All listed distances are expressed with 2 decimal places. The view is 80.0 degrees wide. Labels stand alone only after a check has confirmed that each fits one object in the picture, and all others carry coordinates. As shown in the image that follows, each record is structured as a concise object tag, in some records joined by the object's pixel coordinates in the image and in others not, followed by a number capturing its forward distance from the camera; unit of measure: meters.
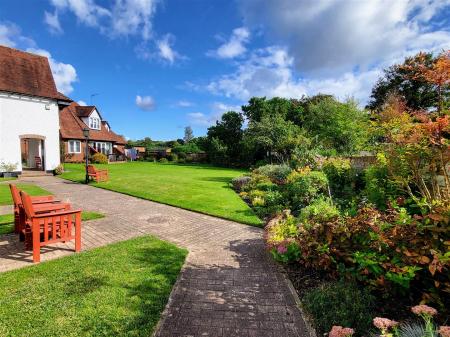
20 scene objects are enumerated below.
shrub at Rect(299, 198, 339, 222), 4.74
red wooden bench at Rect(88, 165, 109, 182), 15.56
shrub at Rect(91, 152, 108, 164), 30.61
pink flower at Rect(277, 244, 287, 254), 4.86
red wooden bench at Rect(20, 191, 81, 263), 4.83
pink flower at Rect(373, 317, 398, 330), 1.94
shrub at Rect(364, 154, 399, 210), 6.57
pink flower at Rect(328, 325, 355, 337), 1.95
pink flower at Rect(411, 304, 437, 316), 2.10
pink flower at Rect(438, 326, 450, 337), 1.84
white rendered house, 17.66
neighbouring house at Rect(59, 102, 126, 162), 29.86
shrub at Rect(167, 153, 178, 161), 44.38
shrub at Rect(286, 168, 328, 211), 9.34
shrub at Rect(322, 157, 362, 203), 10.09
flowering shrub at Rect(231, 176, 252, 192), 14.34
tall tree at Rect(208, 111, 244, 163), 36.12
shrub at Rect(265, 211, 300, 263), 4.83
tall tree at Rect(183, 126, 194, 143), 96.51
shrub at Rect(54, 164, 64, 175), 19.59
